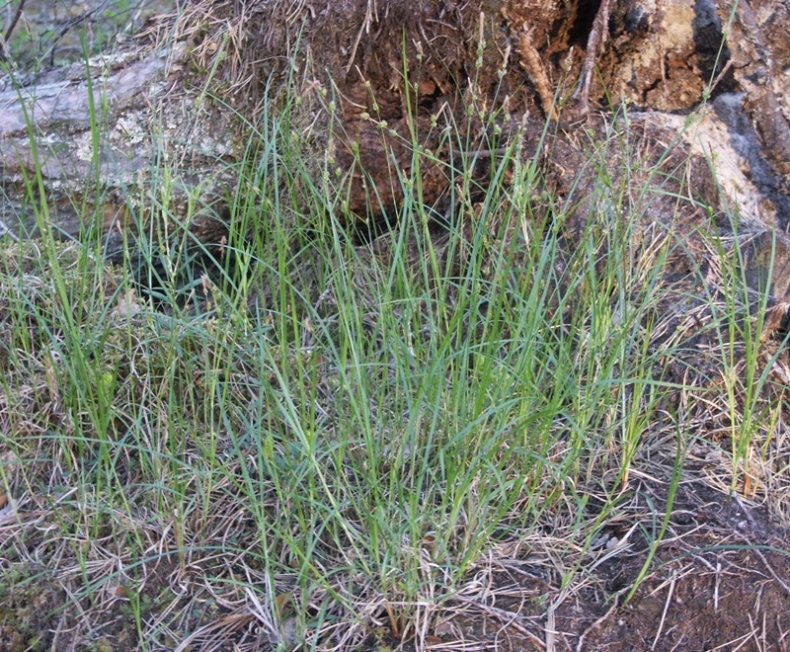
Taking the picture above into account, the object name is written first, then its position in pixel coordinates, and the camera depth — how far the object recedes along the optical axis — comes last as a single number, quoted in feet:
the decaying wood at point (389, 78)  7.57
